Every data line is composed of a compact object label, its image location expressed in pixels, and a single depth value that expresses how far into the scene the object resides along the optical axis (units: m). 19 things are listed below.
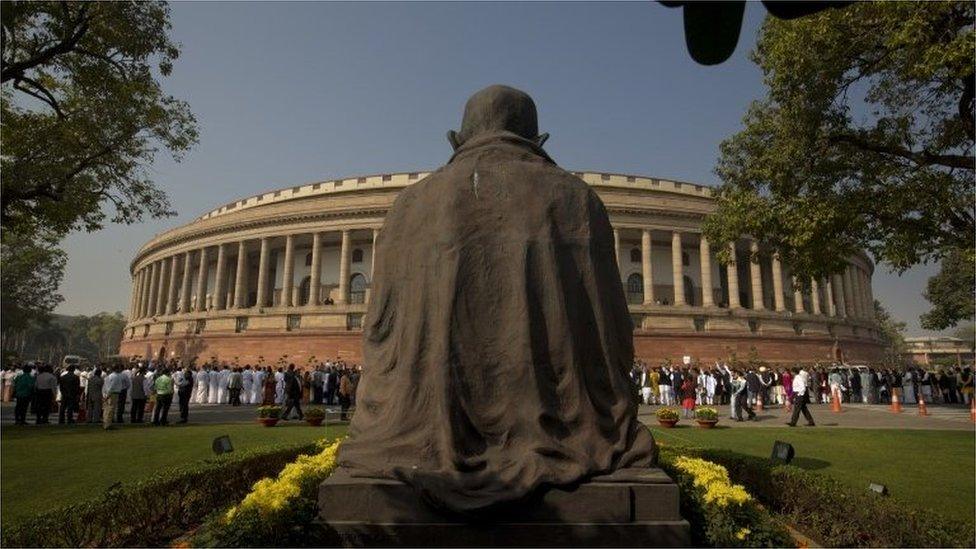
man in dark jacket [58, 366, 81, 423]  15.70
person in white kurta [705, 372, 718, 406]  25.09
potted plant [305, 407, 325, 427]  15.61
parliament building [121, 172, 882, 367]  40.88
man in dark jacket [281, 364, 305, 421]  17.81
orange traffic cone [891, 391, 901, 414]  21.22
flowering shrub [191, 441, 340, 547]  4.15
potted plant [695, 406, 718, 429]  14.94
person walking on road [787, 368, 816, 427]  15.49
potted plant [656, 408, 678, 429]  15.20
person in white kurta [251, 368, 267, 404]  25.94
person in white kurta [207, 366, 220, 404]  26.30
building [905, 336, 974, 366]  95.69
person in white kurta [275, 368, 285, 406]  25.39
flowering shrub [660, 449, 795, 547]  4.70
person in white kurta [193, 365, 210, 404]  26.34
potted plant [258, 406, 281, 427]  15.17
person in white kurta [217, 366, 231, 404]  26.39
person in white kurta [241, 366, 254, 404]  25.94
